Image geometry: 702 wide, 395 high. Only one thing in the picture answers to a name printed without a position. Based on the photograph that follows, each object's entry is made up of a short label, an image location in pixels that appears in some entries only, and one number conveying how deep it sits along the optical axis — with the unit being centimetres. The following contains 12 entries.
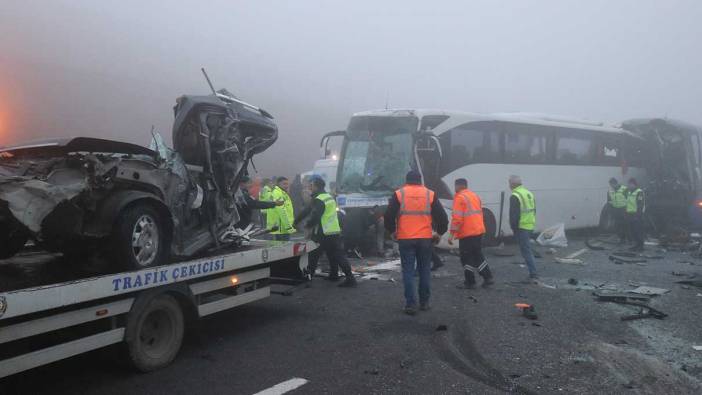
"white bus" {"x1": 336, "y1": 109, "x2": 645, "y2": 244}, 1171
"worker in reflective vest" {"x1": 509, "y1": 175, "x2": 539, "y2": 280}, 891
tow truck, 349
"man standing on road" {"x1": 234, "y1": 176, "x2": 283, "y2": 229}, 657
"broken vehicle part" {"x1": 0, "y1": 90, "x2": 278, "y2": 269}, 418
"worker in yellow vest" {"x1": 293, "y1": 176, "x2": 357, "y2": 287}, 805
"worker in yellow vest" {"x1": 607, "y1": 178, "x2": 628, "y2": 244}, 1359
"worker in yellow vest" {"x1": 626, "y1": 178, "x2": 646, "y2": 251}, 1292
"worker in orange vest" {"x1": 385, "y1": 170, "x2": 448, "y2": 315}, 673
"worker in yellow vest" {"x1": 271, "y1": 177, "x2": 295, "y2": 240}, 958
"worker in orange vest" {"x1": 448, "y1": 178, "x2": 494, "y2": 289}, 816
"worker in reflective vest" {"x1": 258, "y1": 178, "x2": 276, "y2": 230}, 962
